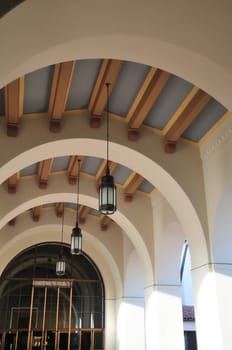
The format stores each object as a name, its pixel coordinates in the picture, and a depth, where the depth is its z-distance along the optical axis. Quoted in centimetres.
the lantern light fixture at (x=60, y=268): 1111
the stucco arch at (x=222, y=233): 688
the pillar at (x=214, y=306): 638
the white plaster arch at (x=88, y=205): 982
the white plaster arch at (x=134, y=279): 1285
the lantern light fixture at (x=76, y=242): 842
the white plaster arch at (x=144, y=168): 712
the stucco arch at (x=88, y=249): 1345
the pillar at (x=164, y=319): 916
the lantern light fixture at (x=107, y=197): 552
